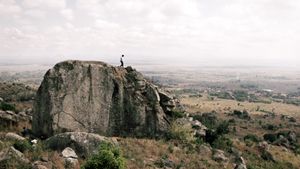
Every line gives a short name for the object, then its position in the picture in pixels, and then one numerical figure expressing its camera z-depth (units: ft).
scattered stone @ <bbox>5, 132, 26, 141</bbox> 59.74
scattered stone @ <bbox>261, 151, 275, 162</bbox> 87.00
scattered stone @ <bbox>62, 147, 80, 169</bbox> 50.47
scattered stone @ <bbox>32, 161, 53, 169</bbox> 46.49
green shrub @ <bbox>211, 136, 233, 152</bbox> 85.13
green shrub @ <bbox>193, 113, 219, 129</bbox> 145.68
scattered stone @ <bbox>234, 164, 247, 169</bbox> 69.21
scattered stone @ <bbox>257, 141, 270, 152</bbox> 91.12
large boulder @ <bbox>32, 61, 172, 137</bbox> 71.13
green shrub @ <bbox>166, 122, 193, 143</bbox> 78.16
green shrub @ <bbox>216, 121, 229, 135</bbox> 98.40
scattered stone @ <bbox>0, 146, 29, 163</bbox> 46.28
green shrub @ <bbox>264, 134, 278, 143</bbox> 125.29
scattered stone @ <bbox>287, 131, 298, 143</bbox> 121.40
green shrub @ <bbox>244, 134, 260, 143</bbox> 119.19
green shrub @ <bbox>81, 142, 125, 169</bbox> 45.04
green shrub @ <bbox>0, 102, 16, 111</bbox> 90.42
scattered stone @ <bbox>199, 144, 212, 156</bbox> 75.48
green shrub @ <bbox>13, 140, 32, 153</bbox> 53.40
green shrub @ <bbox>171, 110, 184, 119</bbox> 82.06
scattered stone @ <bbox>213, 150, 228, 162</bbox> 74.25
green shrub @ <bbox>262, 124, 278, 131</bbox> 159.50
